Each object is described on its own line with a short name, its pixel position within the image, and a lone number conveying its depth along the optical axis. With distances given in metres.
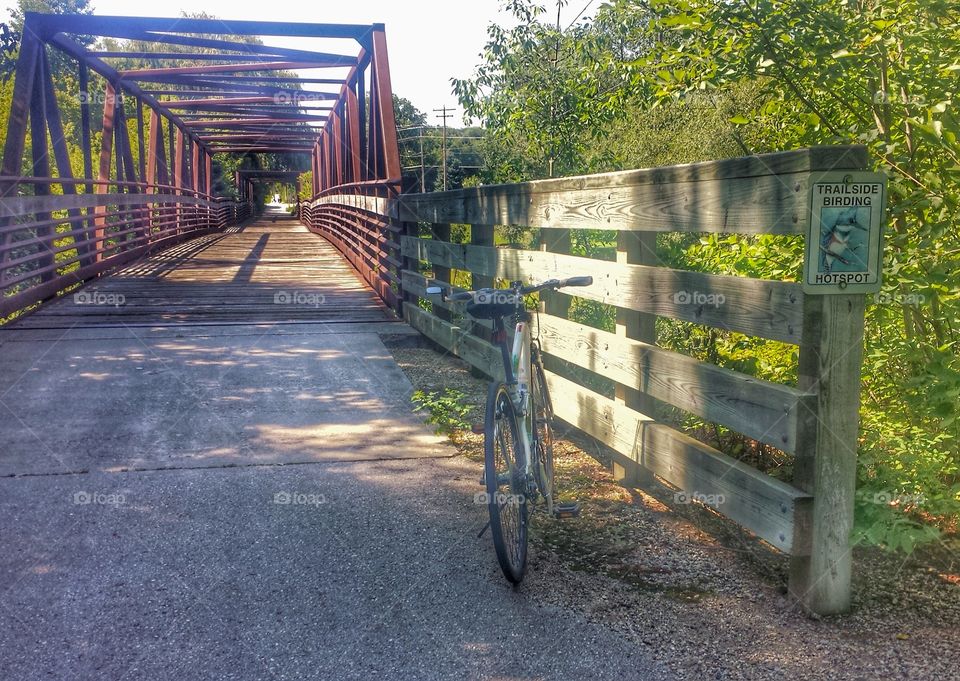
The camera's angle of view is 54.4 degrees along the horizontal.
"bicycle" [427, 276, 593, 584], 3.50
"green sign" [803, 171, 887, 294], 3.13
